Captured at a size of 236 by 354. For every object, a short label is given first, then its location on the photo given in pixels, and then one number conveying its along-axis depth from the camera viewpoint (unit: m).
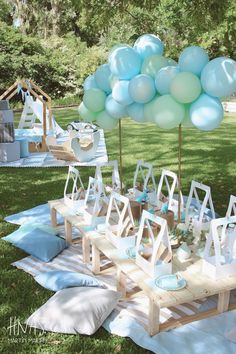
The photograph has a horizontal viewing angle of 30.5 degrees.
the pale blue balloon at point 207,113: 4.24
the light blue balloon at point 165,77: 4.46
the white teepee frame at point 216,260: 4.18
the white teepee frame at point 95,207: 5.61
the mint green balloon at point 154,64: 4.77
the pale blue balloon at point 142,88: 4.59
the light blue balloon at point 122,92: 4.95
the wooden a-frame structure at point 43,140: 12.95
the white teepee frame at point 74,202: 6.17
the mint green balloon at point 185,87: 4.22
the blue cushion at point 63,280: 4.74
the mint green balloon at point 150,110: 4.69
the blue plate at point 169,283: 4.03
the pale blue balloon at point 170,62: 4.88
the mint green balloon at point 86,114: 5.82
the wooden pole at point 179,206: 5.19
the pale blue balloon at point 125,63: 4.88
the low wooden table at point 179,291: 3.93
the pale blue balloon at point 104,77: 5.38
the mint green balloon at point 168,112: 4.41
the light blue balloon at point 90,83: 5.71
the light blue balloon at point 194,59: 4.34
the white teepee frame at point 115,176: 6.42
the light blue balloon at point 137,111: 5.00
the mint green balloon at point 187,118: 4.56
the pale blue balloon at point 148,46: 5.07
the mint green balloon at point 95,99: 5.49
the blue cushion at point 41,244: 5.70
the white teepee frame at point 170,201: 5.96
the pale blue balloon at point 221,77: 4.11
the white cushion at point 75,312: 4.09
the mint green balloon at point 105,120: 5.67
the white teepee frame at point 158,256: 4.20
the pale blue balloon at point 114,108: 5.30
